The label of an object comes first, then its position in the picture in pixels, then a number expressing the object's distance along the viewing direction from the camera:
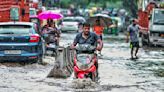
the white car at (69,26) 50.88
